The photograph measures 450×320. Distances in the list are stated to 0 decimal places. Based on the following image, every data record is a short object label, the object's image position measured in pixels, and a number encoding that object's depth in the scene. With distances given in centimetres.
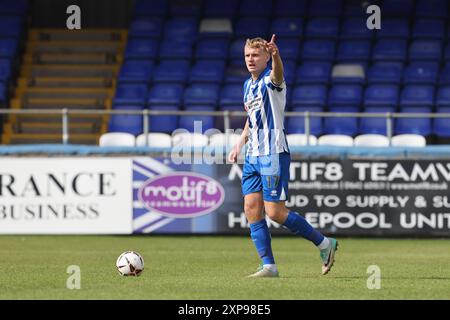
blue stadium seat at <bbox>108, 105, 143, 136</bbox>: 1939
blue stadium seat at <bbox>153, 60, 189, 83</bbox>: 2258
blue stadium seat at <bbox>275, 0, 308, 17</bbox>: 2388
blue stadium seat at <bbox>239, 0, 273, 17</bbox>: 2384
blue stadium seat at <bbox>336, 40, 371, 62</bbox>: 2270
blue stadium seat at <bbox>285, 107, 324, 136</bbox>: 2002
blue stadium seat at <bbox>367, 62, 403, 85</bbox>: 2214
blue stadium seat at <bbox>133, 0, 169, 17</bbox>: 2430
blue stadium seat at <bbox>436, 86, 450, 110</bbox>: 2122
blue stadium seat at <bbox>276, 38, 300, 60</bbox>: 2281
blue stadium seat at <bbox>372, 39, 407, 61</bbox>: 2262
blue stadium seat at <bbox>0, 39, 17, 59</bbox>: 2286
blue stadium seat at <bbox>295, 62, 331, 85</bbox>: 2223
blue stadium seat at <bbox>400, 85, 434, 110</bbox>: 2142
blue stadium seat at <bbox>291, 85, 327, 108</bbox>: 2155
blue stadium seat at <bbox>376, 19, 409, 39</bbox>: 2302
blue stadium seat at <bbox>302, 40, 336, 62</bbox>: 2280
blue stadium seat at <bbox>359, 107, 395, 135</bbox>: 2022
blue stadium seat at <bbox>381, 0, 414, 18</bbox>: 2347
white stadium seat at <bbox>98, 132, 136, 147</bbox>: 1820
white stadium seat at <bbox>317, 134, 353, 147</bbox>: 1855
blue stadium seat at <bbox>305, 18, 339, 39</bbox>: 2322
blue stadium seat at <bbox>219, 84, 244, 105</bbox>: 2170
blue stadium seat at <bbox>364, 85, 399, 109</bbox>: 2152
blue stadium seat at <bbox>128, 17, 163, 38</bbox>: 2377
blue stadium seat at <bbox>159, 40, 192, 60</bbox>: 2309
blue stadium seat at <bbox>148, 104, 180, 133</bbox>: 2052
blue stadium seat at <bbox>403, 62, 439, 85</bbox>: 2205
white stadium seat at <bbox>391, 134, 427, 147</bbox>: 1841
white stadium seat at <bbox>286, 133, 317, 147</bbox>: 1762
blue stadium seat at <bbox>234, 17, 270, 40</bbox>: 2348
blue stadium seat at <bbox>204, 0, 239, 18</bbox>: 2406
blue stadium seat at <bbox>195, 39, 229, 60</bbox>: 2306
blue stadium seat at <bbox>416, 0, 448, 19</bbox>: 2327
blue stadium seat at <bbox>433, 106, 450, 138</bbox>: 2022
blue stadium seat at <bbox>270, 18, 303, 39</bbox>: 2333
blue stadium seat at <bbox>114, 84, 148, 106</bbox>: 2198
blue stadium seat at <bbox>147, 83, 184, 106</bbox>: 2177
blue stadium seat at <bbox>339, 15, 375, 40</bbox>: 2308
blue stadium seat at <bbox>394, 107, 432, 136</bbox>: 2030
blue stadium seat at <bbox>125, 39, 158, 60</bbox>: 2323
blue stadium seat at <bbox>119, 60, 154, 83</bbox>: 2264
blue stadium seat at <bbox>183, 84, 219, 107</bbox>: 2181
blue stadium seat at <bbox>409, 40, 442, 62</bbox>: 2252
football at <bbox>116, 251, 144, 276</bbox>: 1023
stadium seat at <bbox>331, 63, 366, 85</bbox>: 2230
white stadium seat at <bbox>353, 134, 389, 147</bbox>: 1831
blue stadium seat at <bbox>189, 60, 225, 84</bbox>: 2247
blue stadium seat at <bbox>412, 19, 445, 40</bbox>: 2286
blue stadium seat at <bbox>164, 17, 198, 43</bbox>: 2355
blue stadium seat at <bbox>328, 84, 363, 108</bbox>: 2175
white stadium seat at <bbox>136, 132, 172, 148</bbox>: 1761
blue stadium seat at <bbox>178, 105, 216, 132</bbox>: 1903
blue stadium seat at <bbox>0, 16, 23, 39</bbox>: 2347
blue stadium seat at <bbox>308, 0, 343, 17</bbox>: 2370
